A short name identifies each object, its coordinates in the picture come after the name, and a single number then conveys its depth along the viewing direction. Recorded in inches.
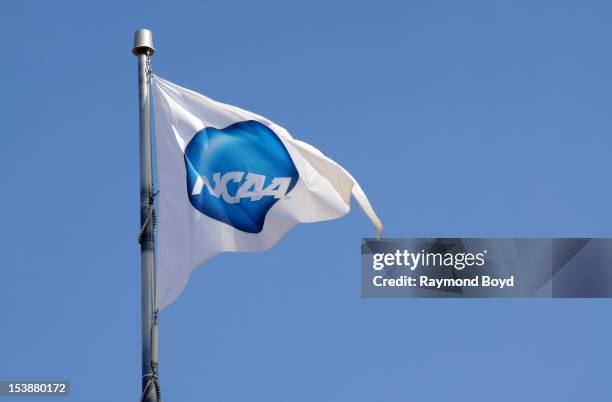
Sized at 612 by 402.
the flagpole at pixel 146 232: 820.0
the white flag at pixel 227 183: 898.1
